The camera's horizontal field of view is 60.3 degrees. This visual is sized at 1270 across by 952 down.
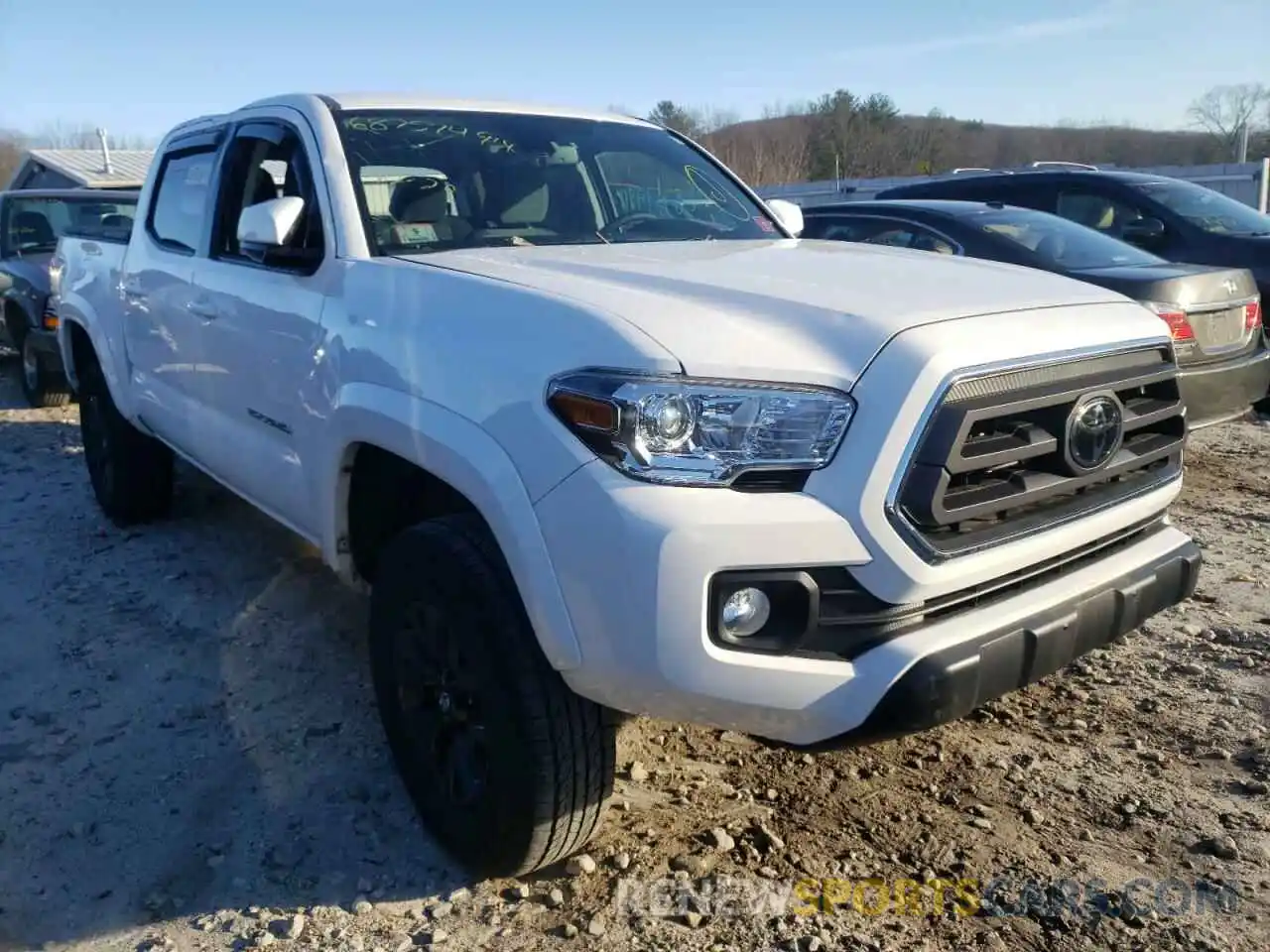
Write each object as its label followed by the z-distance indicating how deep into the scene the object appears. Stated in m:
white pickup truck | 2.12
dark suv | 7.53
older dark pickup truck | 8.73
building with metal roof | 20.86
